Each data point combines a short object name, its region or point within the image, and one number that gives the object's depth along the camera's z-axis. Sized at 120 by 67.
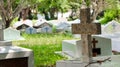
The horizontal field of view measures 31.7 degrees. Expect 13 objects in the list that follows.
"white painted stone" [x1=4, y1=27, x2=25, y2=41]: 9.06
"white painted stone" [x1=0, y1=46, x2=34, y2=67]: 3.70
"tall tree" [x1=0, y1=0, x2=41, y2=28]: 10.02
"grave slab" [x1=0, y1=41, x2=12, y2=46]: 5.30
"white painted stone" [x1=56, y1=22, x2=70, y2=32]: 12.16
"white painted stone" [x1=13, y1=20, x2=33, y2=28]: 13.80
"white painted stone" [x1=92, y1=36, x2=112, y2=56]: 5.10
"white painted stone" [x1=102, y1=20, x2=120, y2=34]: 10.11
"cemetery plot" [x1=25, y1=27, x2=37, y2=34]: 11.80
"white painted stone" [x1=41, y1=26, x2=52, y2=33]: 12.10
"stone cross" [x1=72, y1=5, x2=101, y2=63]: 3.21
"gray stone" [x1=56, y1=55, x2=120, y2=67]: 3.07
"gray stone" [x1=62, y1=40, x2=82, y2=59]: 5.28
